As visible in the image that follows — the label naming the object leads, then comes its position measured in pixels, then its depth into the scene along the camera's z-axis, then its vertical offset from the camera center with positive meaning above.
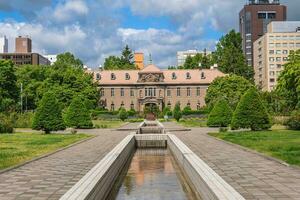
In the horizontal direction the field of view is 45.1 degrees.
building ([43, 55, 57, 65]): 154.35 +23.62
